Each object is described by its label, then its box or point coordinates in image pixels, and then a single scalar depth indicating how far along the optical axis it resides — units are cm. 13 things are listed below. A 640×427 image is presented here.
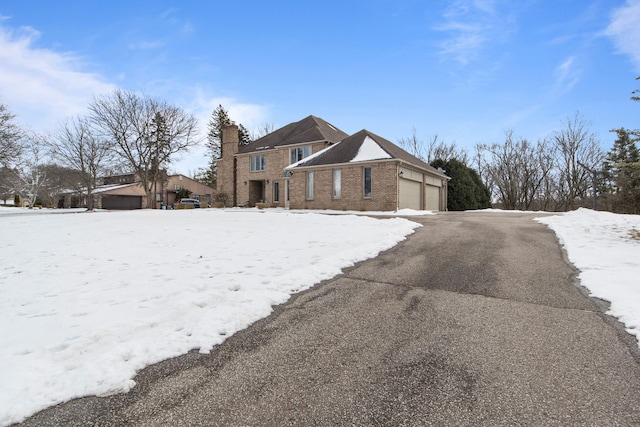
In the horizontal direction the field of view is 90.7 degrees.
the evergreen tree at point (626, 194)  1503
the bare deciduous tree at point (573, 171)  3347
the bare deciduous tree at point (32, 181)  3872
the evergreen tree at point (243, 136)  4781
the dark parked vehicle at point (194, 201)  3314
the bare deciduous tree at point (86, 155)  2986
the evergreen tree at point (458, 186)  2911
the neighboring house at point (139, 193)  4233
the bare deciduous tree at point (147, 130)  2725
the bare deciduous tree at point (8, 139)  1905
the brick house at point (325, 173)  1922
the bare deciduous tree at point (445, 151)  4188
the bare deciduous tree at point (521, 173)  3647
